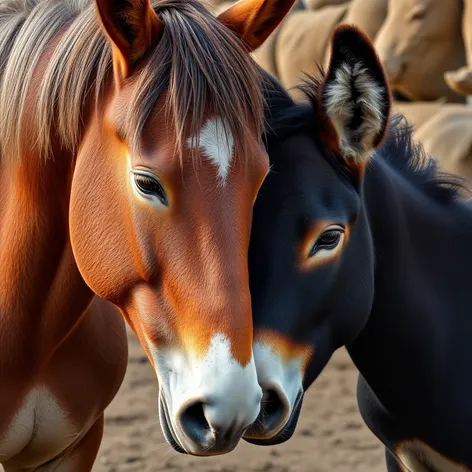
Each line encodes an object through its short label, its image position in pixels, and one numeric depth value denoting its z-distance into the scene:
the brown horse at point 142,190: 3.49
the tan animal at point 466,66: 9.91
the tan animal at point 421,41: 13.45
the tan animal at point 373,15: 15.60
